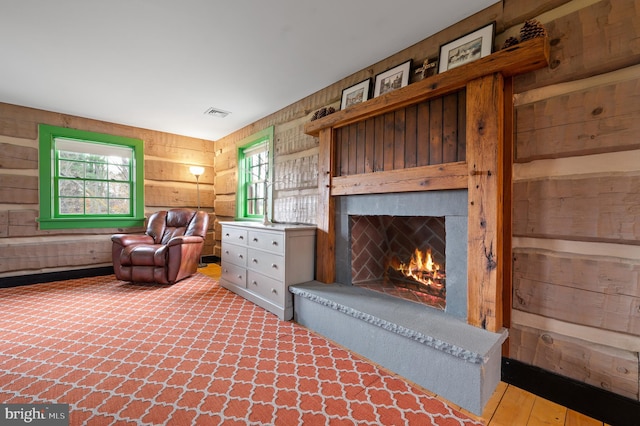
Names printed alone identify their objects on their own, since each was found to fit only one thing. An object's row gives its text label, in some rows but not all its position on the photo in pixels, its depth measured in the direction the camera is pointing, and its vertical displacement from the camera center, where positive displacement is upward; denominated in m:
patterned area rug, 1.48 -1.04
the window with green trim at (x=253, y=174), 4.18 +0.63
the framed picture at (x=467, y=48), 1.88 +1.17
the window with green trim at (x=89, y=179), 4.04 +0.51
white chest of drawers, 2.74 -0.52
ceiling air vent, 3.97 +1.44
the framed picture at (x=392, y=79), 2.34 +1.16
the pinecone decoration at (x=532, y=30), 1.57 +1.04
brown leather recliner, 3.75 -0.62
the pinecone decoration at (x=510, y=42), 1.66 +1.03
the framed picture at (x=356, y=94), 2.66 +1.17
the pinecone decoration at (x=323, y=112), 2.86 +1.04
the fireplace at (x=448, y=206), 1.63 +0.05
